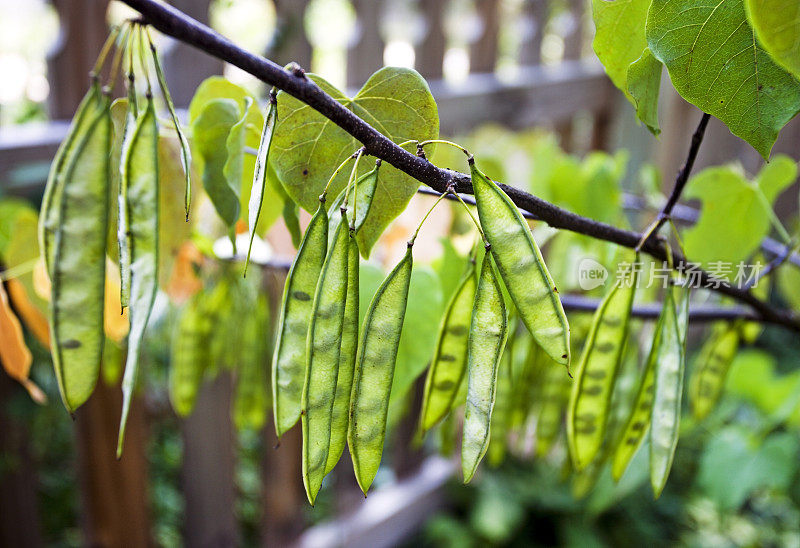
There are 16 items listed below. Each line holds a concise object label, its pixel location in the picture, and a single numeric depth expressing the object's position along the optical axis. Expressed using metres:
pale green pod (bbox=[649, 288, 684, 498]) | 0.38
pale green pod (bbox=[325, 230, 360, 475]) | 0.28
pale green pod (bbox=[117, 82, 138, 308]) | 0.29
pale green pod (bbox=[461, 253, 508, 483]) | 0.29
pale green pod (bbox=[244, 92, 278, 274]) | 0.28
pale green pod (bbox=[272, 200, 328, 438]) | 0.29
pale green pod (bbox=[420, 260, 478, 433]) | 0.37
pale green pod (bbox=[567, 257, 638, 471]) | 0.40
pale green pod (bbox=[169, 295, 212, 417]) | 0.63
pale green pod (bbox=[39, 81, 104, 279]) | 0.29
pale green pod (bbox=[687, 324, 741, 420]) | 0.59
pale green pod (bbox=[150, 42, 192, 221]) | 0.29
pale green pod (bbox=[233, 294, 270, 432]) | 0.67
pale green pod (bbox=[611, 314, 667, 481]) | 0.42
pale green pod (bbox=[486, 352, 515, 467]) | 0.57
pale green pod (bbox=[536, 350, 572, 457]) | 0.65
